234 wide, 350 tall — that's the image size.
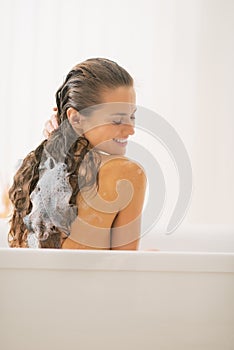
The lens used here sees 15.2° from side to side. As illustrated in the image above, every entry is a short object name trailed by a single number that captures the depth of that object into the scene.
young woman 1.94
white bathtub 1.80
